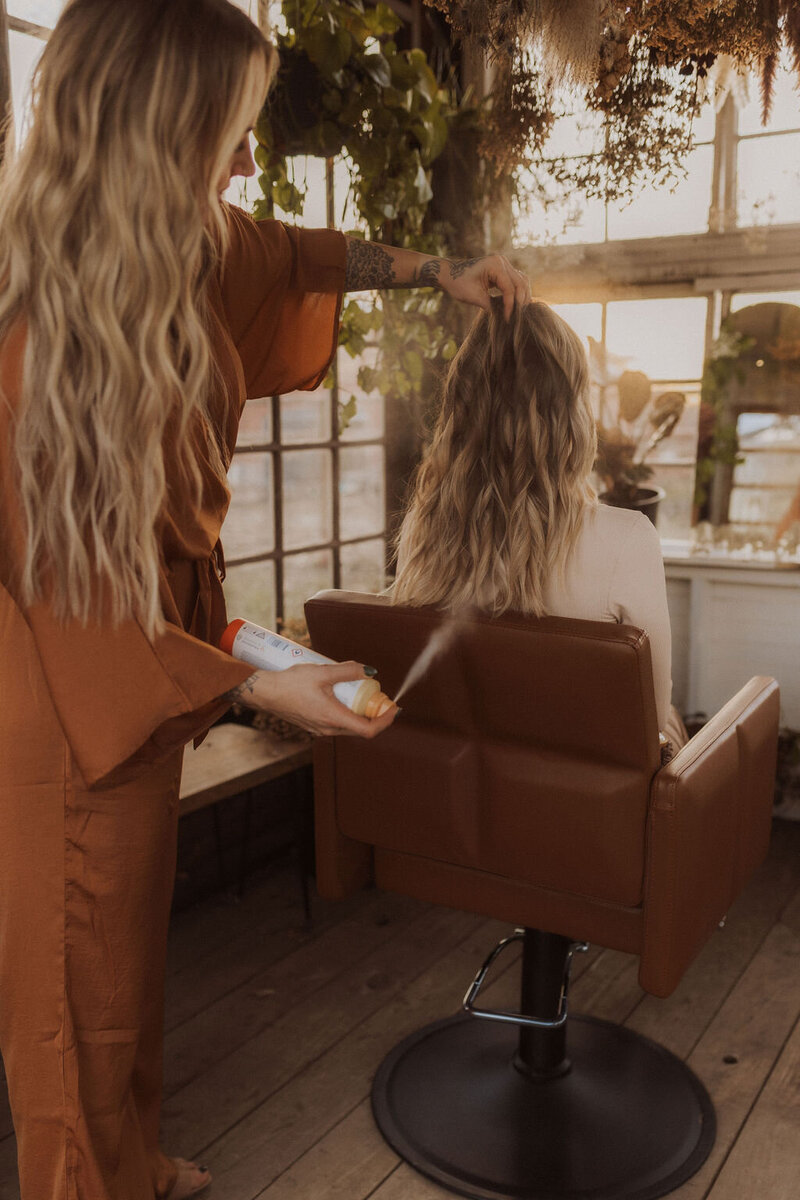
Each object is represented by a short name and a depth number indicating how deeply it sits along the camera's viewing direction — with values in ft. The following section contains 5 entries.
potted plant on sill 10.11
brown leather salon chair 4.87
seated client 5.27
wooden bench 7.32
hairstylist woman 3.59
